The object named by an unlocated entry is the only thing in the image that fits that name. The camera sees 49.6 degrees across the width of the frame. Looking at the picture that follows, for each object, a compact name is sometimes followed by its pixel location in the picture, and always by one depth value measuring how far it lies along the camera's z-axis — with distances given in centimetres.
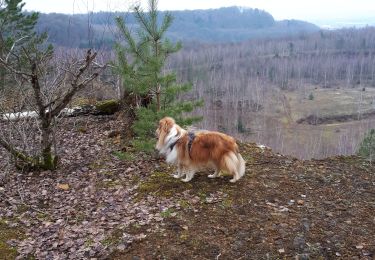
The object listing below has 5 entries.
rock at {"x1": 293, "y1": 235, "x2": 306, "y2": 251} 571
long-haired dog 743
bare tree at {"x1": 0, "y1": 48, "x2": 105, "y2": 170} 825
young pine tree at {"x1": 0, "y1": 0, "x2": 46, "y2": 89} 1909
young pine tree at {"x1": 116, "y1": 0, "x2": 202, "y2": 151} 876
